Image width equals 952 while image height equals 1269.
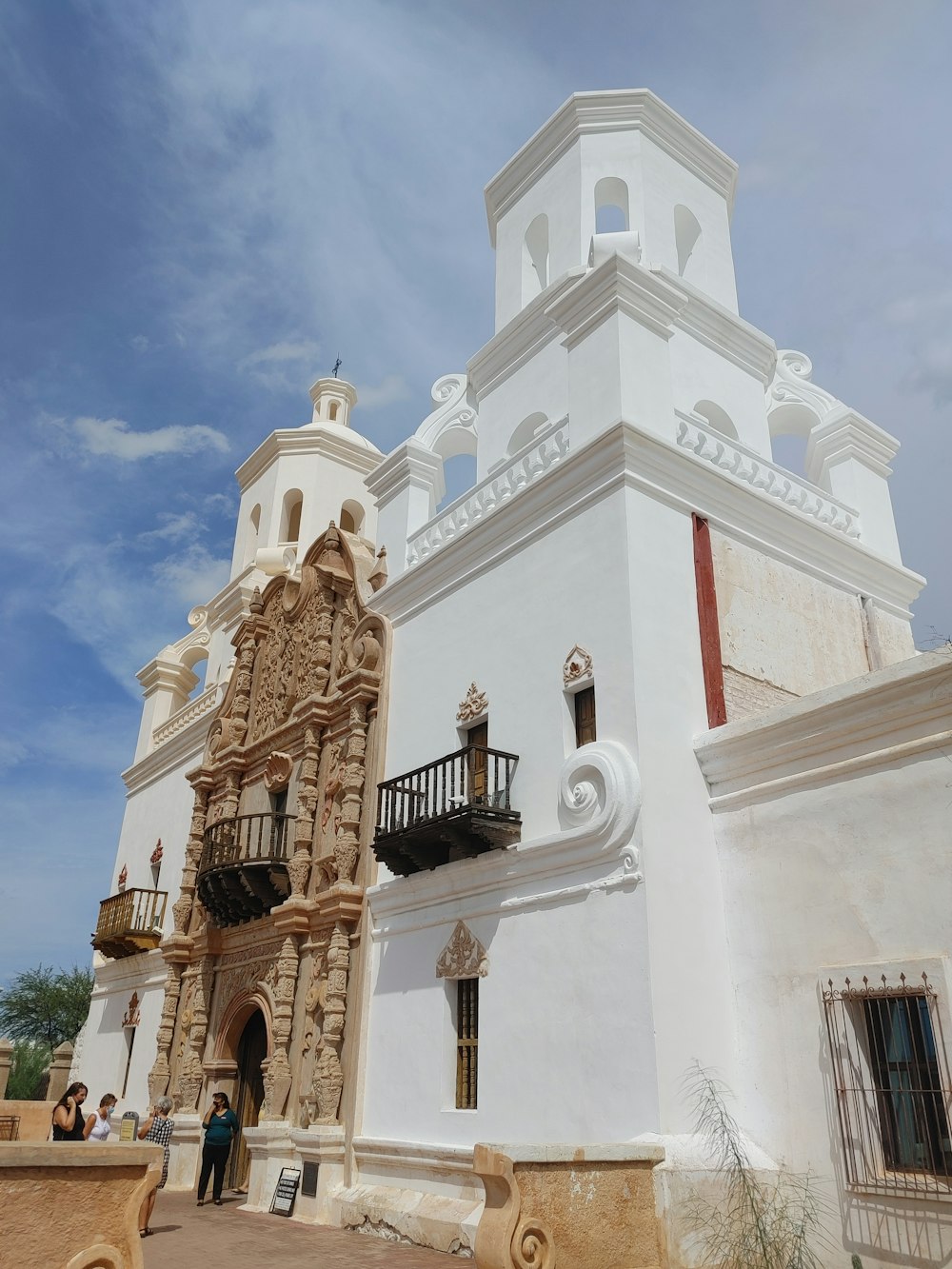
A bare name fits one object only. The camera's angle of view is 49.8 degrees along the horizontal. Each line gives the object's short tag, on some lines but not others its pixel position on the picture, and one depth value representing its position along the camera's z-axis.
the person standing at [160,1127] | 13.66
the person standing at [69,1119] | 8.66
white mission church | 7.79
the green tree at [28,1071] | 26.72
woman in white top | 10.27
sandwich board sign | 11.52
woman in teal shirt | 12.10
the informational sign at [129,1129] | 13.96
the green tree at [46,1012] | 34.12
